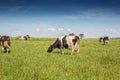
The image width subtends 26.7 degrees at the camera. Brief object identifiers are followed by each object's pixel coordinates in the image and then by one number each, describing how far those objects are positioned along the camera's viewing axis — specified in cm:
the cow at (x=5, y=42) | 2856
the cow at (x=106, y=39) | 5553
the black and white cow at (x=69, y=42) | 2750
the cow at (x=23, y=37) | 8938
